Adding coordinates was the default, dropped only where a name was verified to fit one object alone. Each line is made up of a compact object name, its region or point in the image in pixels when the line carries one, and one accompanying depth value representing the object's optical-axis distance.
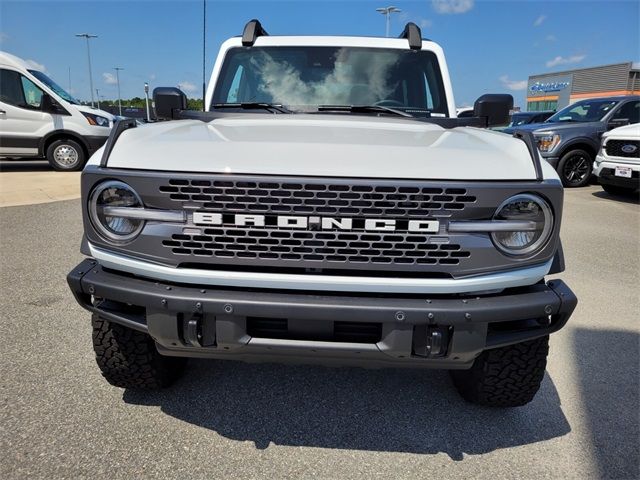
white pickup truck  8.55
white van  10.35
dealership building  37.53
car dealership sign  45.34
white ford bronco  1.92
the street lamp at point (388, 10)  27.40
